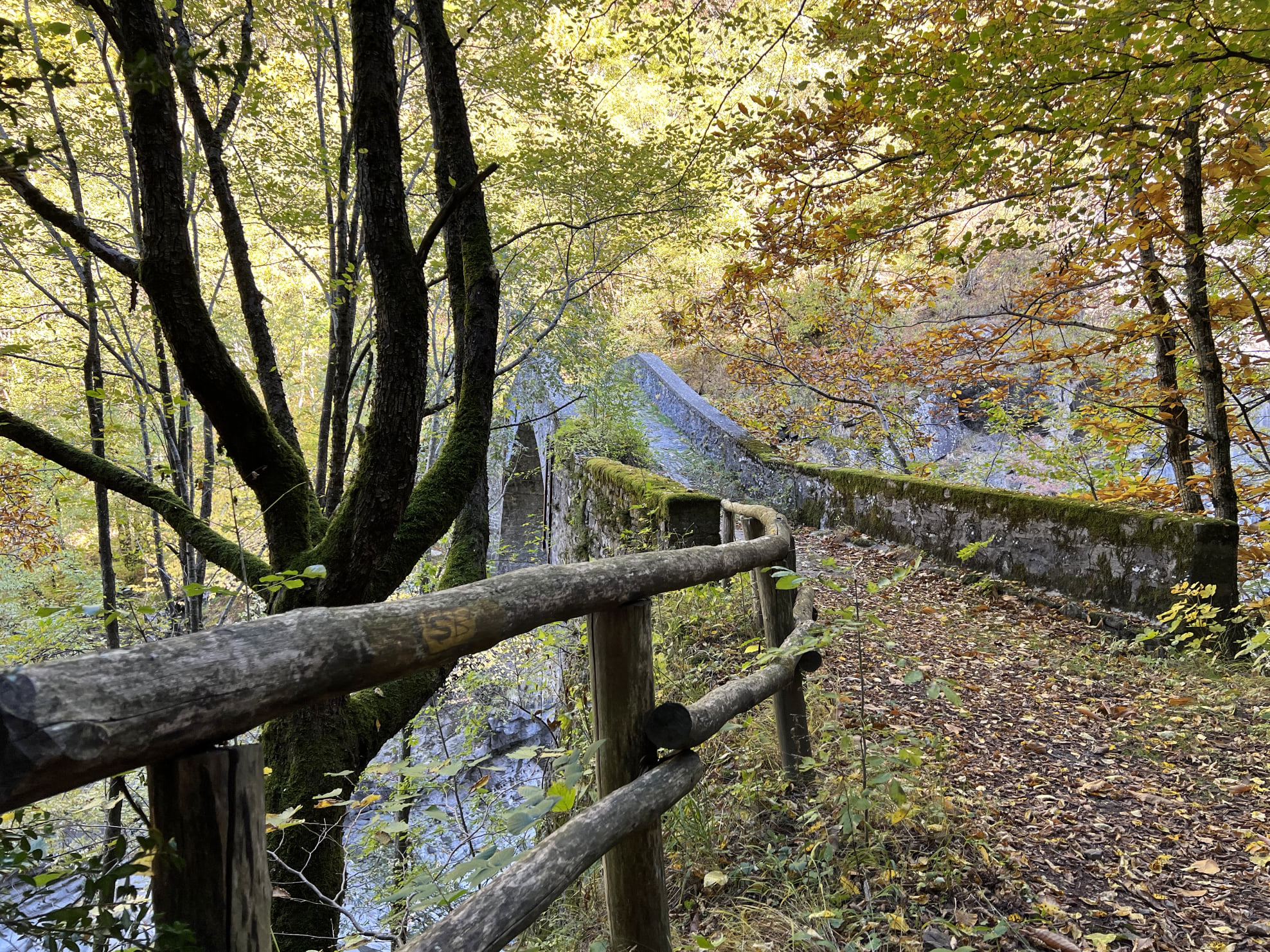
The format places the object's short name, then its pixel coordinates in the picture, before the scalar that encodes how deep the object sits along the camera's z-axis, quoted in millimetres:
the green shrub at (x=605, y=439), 10109
